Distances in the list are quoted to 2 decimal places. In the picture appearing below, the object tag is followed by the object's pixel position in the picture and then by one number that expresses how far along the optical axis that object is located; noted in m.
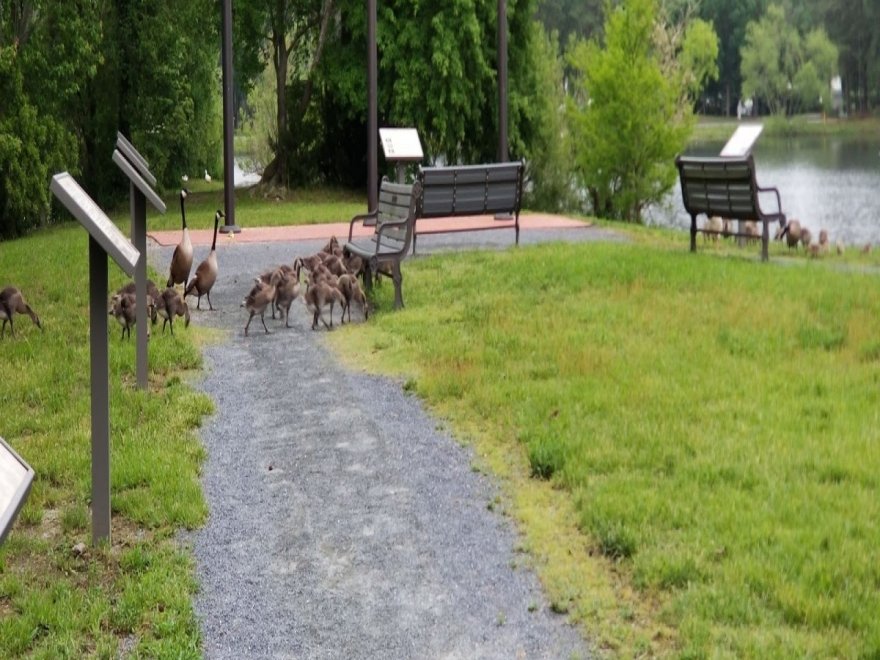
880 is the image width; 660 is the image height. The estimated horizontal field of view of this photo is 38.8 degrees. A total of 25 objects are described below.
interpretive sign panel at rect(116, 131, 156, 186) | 9.04
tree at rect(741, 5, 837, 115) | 66.62
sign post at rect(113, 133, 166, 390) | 7.86
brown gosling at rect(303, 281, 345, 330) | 10.02
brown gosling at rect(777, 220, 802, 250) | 15.77
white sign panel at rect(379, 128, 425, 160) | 17.27
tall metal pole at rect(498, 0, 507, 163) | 20.17
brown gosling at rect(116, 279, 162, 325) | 9.64
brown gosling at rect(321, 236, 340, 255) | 12.02
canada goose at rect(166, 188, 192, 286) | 10.78
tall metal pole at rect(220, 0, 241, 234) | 17.11
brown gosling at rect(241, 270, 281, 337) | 10.01
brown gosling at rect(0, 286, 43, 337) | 9.92
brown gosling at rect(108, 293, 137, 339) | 9.24
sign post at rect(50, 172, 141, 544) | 5.17
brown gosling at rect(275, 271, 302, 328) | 10.35
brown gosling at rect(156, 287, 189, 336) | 9.65
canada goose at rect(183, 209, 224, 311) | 10.76
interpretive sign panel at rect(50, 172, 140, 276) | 4.97
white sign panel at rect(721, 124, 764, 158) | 15.66
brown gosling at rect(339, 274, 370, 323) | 10.21
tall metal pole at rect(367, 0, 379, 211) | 18.16
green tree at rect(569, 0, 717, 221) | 27.91
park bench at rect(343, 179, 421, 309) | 10.59
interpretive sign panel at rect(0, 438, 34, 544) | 2.56
